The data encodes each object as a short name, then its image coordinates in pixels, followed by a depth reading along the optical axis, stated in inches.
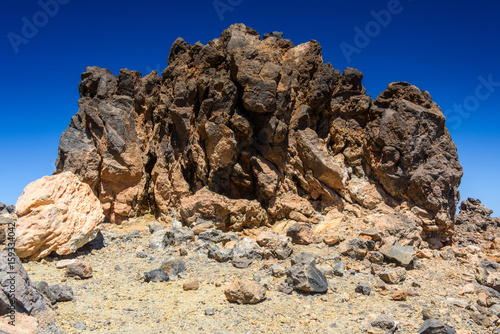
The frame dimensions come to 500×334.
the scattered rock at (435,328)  258.1
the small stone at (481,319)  288.4
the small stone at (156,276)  340.8
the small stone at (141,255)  399.5
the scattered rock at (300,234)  432.8
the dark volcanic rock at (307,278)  315.3
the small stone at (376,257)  383.9
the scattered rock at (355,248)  392.5
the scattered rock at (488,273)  360.5
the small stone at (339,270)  355.5
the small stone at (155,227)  481.5
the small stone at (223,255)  379.9
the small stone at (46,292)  277.7
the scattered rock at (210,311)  278.4
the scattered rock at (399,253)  377.7
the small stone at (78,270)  337.1
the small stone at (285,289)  314.9
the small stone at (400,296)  312.8
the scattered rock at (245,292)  293.9
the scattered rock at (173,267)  356.2
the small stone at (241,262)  366.3
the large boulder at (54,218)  376.5
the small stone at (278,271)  346.3
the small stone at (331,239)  422.9
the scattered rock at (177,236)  432.5
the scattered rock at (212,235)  428.5
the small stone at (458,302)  312.8
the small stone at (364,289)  322.0
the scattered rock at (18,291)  236.0
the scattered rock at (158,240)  422.0
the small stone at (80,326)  249.6
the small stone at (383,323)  267.1
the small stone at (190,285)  321.7
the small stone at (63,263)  363.3
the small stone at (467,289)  339.6
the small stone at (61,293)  285.7
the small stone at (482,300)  317.5
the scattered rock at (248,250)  386.0
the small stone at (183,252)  394.6
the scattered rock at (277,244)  388.4
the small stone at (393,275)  343.6
